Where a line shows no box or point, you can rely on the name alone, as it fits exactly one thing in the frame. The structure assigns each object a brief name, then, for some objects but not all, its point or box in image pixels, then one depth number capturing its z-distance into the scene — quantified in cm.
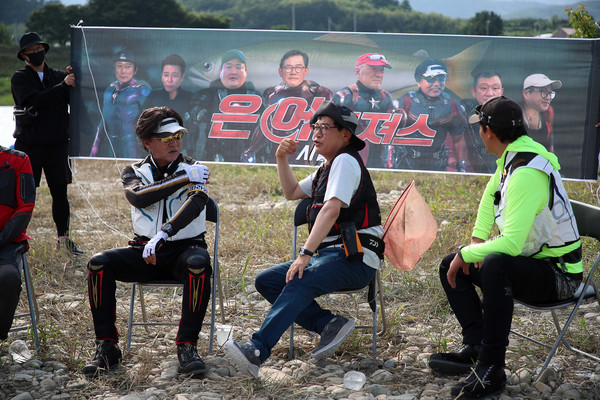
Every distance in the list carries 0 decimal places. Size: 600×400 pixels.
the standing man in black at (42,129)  612
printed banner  652
